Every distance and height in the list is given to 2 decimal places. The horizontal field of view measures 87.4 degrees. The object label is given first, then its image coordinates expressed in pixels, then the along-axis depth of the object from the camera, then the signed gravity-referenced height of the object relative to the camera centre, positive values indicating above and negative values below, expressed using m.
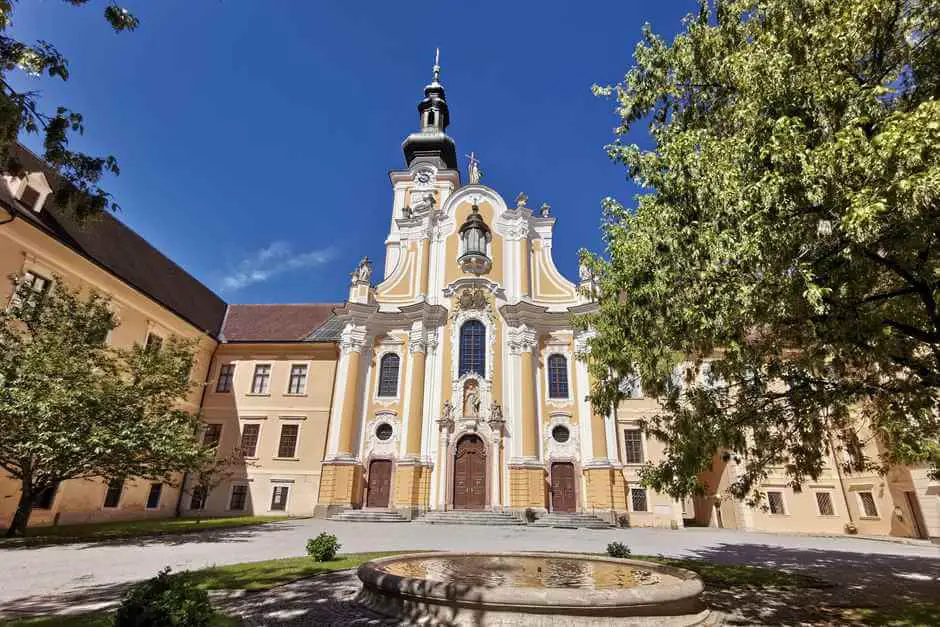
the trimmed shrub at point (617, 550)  10.97 -0.98
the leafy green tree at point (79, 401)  13.13 +2.42
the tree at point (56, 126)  4.86 +3.57
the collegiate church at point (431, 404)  22.84 +4.93
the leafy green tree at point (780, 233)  5.93 +3.36
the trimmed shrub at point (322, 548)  10.48 -1.01
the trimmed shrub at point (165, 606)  4.12 -0.90
